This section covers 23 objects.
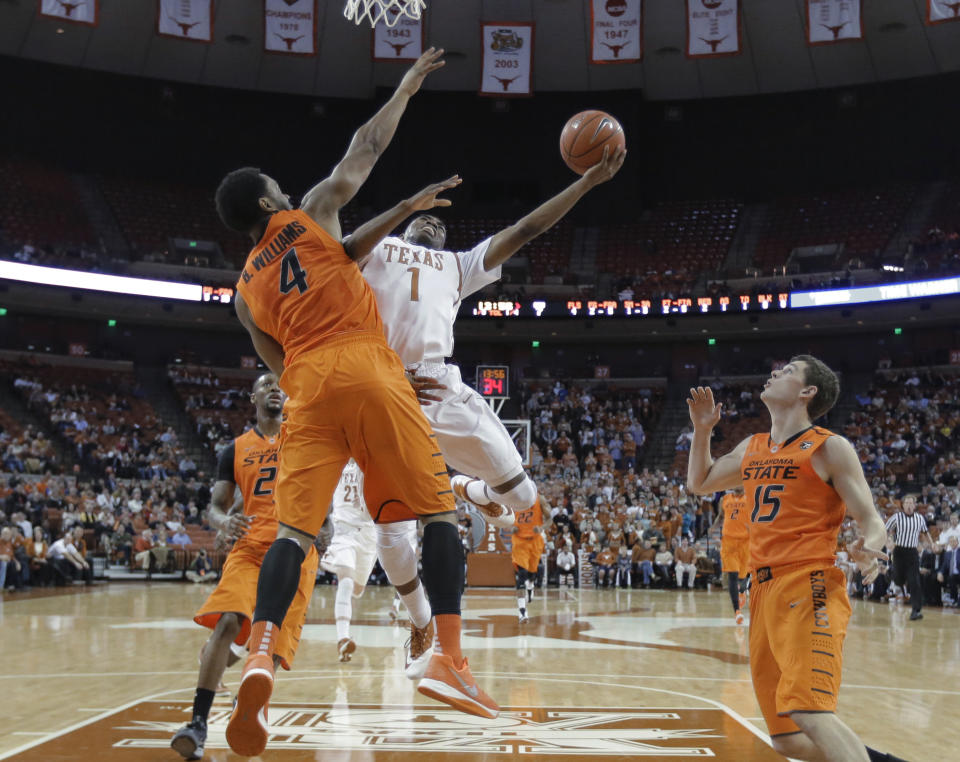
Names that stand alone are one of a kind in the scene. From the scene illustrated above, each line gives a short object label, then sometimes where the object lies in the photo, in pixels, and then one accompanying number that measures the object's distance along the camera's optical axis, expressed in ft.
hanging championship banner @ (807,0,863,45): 72.54
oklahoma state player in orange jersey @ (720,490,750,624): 42.19
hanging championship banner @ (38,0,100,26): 69.67
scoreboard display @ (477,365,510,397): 61.93
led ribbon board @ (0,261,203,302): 91.40
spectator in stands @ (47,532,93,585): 63.87
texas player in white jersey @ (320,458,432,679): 29.30
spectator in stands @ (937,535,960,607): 55.93
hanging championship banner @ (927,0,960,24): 67.92
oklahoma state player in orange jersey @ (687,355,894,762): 13.20
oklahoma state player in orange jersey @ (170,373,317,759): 18.26
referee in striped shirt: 47.80
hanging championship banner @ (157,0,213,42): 75.51
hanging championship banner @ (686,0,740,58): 75.25
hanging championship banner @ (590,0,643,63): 75.66
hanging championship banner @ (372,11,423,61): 77.41
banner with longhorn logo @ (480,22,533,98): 79.41
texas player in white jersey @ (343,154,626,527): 16.89
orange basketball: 16.57
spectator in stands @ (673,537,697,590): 70.54
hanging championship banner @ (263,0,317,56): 77.00
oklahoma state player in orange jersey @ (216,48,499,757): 12.59
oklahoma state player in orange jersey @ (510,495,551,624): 44.78
